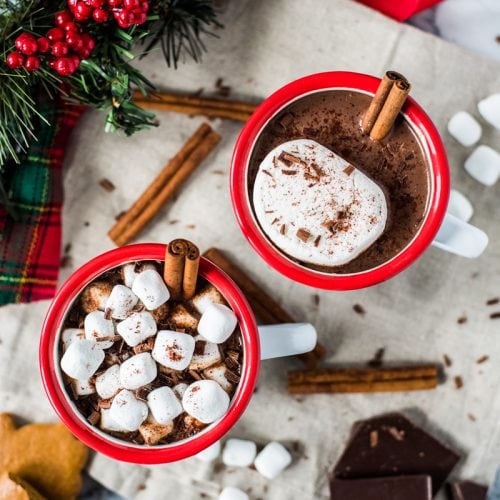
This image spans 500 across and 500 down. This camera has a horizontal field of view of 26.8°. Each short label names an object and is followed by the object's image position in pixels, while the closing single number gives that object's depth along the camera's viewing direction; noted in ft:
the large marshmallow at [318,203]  1.36
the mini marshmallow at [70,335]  1.37
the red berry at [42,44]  1.34
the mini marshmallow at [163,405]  1.34
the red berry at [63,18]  1.36
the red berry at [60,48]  1.34
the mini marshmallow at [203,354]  1.37
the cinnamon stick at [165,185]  1.62
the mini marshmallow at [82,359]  1.33
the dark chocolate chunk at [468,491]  1.61
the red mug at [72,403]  1.36
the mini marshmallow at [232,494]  1.62
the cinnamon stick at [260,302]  1.62
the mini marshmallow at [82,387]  1.37
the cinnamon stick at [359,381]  1.62
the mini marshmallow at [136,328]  1.35
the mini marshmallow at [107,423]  1.37
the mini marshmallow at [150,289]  1.35
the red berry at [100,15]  1.35
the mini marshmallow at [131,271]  1.39
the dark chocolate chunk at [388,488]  1.60
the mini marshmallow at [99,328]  1.35
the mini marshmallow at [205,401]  1.34
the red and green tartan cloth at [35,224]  1.62
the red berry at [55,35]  1.35
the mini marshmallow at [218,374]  1.38
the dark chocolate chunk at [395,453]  1.62
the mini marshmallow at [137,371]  1.34
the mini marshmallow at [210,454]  1.62
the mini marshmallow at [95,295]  1.38
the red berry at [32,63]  1.34
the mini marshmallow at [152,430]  1.37
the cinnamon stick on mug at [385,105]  1.31
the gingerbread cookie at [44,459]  1.60
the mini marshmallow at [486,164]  1.63
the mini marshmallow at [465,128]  1.63
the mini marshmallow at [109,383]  1.35
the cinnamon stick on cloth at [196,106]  1.62
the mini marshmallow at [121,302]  1.36
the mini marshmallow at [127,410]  1.34
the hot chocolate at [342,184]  1.36
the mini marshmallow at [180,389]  1.37
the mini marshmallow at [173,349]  1.34
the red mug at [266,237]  1.38
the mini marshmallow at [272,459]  1.62
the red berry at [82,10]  1.35
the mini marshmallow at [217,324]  1.34
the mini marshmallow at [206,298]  1.39
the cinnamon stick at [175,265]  1.31
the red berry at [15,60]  1.33
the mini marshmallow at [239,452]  1.62
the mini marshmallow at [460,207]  1.61
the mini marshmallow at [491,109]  1.63
